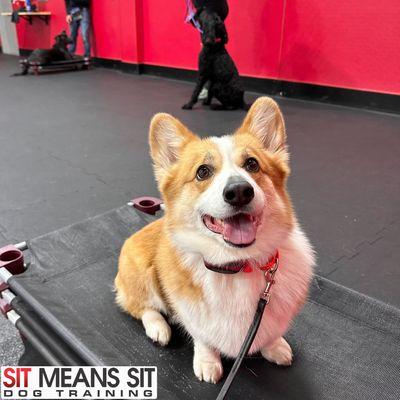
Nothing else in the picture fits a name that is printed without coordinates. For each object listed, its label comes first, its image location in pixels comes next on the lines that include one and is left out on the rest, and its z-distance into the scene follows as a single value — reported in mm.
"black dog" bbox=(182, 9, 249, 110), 4727
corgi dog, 1091
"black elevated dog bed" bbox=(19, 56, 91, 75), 8117
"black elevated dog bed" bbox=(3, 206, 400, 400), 1221
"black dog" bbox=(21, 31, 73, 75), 8023
